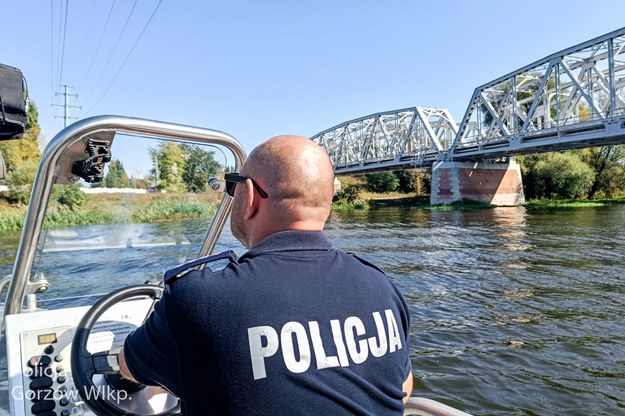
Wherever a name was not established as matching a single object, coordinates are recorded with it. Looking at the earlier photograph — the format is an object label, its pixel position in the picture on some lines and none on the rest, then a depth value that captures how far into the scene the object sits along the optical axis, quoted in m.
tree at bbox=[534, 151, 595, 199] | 44.72
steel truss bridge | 32.56
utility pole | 43.67
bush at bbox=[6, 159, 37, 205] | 19.14
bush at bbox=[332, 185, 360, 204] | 56.74
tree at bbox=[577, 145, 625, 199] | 46.16
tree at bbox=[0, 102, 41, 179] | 35.91
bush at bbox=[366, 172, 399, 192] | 65.44
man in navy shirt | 1.10
